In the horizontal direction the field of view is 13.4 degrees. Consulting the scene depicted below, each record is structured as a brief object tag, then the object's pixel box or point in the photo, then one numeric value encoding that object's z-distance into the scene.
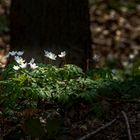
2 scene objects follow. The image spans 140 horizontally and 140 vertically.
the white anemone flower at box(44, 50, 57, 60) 4.94
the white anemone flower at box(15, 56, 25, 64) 4.72
